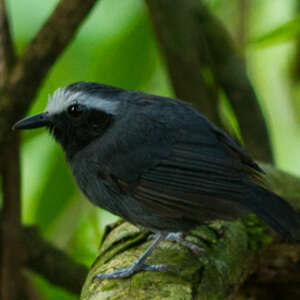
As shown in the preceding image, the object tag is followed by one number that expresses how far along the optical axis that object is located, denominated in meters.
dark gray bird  5.33
